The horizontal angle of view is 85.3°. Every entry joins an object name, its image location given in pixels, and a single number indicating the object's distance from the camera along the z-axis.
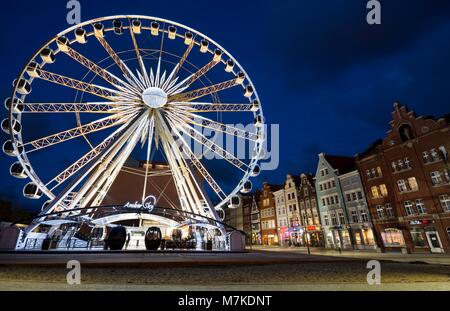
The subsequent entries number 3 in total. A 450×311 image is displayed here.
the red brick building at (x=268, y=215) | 62.53
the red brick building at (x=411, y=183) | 30.03
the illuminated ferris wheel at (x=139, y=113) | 21.80
